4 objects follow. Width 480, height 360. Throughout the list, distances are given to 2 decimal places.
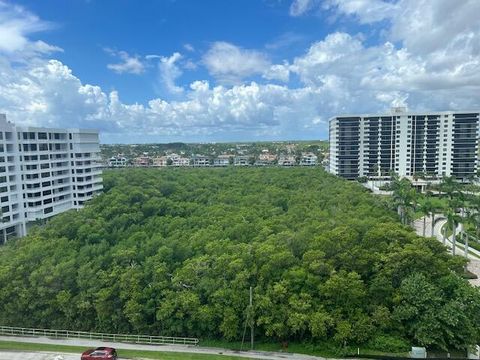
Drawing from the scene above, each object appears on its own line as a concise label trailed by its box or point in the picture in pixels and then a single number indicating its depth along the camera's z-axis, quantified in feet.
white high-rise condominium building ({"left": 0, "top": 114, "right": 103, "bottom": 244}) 195.11
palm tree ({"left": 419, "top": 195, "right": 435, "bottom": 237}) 147.74
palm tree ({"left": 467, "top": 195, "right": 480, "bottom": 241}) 137.39
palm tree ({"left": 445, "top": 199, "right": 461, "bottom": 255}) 131.66
